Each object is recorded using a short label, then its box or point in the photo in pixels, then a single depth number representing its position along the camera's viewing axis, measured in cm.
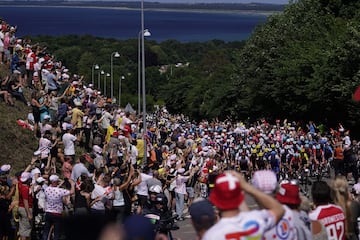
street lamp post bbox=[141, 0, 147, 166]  3275
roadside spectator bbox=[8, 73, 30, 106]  2614
